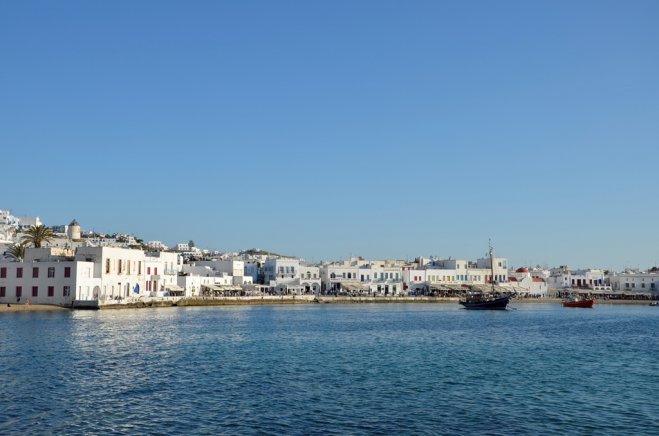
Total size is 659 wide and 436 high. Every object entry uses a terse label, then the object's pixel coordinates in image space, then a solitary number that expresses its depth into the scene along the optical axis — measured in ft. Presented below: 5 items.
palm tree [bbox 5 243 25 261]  293.80
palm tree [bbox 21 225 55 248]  280.51
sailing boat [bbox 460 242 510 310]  350.23
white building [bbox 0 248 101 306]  243.19
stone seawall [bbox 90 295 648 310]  282.56
